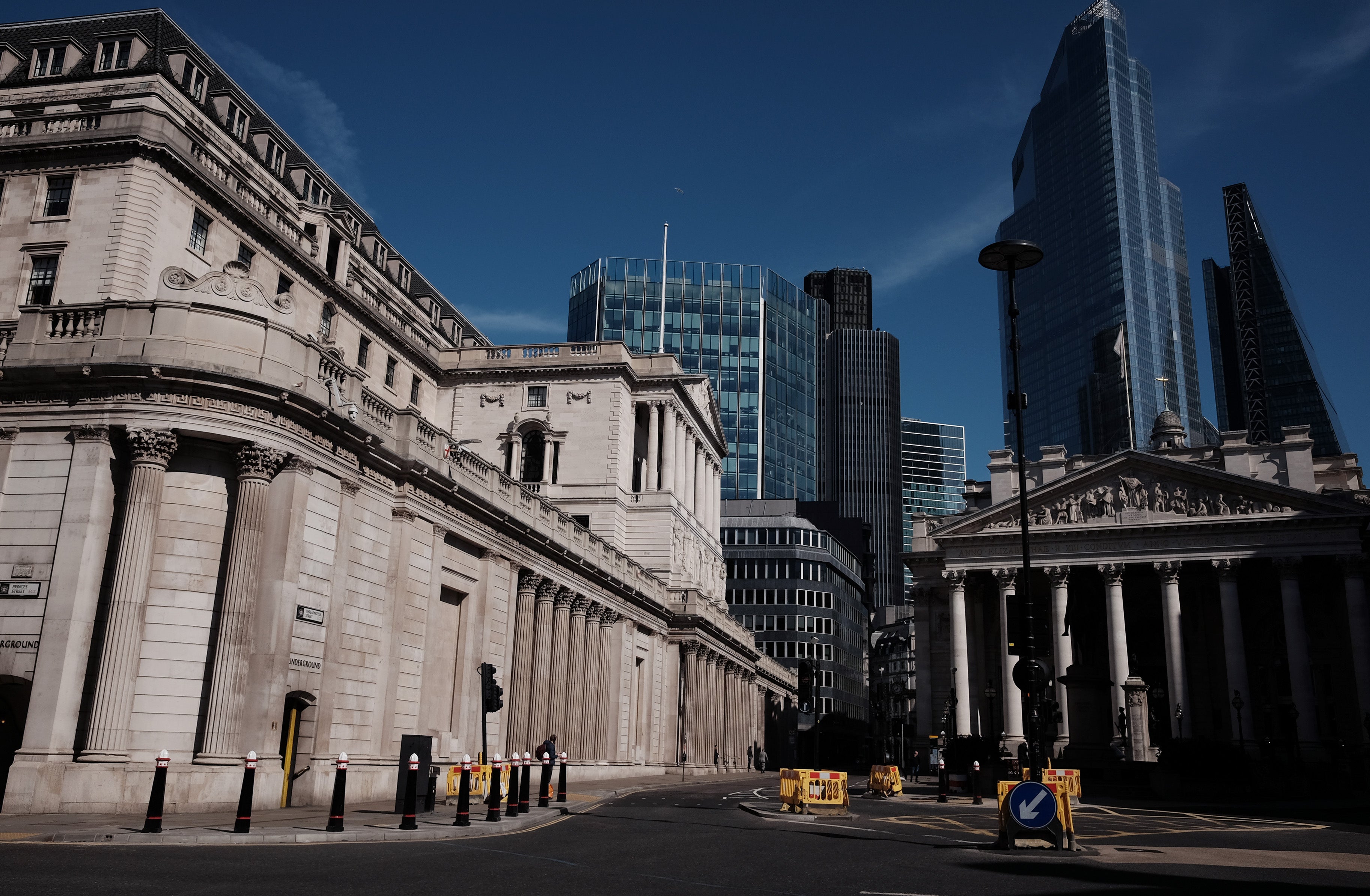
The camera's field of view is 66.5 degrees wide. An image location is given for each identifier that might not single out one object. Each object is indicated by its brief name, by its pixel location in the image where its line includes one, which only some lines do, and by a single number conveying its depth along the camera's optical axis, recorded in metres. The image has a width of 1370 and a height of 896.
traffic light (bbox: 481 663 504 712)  23.80
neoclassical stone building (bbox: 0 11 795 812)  23.30
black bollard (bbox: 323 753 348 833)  17.41
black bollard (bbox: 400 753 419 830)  18.66
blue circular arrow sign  18.25
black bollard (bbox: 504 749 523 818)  22.00
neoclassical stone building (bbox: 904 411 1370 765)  61.97
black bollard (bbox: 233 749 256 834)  16.59
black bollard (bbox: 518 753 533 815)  22.70
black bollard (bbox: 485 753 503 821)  20.42
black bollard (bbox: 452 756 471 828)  19.38
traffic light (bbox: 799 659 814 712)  27.08
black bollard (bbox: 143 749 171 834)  16.27
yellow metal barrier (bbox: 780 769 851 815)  28.78
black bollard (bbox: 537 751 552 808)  24.89
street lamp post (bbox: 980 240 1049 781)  20.56
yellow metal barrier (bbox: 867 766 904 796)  40.66
